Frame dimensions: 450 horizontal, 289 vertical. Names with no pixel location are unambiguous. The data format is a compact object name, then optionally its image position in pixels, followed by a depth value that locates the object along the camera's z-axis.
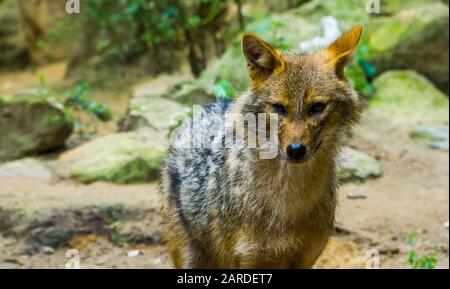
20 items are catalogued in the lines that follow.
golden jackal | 4.73
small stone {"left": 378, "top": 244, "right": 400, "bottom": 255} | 7.69
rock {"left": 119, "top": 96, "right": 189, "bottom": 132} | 9.38
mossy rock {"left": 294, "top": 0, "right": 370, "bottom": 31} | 11.77
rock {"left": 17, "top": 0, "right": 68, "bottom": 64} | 15.19
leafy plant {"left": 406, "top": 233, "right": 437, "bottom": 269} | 6.86
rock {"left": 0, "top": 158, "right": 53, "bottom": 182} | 8.24
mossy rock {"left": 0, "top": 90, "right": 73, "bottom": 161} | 9.13
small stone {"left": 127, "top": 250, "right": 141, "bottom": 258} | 7.48
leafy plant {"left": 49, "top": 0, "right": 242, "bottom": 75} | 12.06
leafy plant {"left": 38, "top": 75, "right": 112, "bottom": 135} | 10.66
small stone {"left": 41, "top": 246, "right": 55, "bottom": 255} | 7.27
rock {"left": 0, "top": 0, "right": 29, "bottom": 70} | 15.95
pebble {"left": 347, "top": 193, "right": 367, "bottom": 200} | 8.59
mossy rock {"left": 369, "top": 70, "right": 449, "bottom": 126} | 10.77
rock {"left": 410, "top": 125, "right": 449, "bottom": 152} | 10.05
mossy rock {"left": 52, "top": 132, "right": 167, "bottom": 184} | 8.30
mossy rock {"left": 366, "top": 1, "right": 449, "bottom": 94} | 11.66
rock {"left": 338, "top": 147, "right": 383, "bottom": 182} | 8.90
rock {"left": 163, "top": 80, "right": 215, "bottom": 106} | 10.16
